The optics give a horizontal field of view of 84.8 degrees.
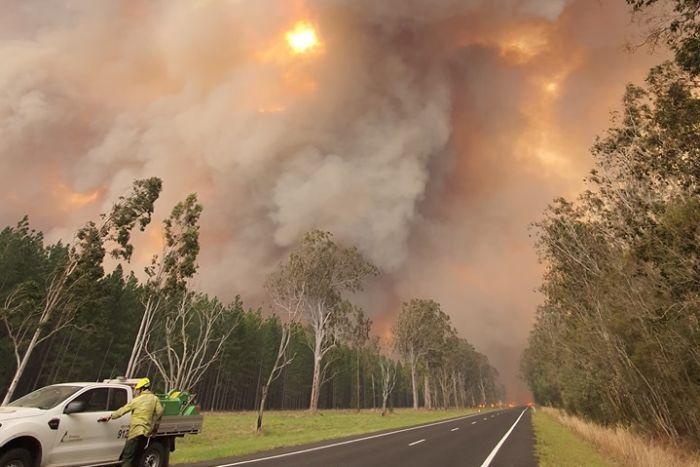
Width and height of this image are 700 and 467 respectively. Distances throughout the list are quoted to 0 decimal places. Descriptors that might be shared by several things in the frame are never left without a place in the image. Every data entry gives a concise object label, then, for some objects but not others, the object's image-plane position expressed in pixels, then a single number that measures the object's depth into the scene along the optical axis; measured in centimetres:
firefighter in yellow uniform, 721
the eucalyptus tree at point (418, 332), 6694
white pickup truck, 650
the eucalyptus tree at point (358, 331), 5603
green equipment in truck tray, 964
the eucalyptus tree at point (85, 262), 2127
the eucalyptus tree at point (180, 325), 2340
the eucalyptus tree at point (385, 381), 4595
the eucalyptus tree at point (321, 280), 4012
